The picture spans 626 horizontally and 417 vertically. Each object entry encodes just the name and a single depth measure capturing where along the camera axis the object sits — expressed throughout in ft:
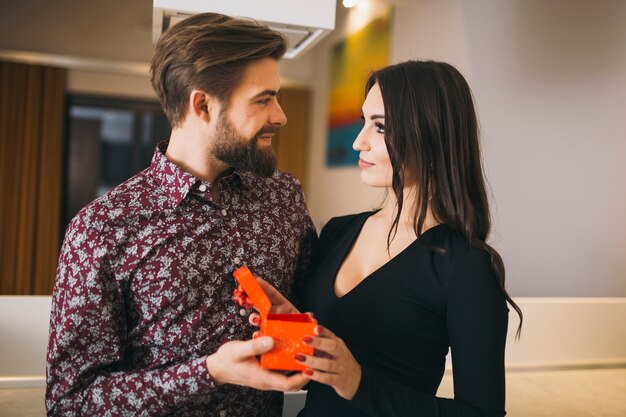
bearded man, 3.70
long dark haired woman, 3.54
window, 20.01
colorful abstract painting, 15.19
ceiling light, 15.45
